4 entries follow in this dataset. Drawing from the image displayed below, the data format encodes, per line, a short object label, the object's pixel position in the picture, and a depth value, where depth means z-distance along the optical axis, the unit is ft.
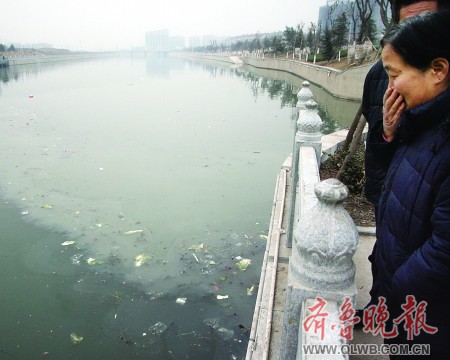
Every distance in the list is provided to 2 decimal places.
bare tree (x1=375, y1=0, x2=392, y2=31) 25.53
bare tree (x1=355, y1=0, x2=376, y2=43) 63.19
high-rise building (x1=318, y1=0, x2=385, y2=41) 118.93
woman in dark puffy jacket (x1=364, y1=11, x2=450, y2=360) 3.63
